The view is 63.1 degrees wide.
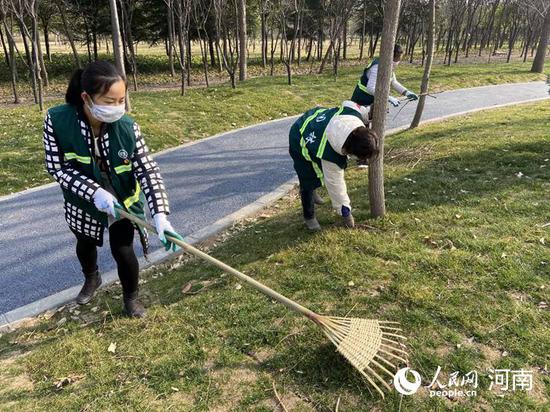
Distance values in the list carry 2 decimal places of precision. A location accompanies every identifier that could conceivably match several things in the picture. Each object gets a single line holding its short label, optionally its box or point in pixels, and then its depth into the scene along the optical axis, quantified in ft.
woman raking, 8.23
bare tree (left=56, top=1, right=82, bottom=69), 50.93
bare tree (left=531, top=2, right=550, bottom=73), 60.54
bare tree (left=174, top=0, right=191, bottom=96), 39.32
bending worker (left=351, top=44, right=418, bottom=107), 18.16
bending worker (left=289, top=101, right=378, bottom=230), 11.10
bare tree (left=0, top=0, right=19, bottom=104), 30.38
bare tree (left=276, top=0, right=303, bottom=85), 58.18
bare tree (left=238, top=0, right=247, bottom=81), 44.60
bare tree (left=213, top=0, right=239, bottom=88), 42.79
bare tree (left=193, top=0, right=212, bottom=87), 44.29
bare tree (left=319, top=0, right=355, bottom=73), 53.26
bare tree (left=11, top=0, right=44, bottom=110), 30.40
